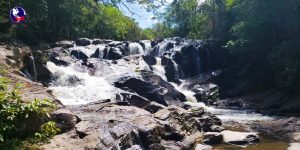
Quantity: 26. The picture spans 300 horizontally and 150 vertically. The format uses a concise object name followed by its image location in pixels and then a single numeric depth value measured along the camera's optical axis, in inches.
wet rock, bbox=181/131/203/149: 314.2
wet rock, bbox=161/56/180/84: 778.6
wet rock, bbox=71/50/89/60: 804.7
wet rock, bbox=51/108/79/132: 211.5
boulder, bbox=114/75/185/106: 548.8
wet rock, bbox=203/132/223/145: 345.1
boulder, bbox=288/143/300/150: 326.7
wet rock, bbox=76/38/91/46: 947.5
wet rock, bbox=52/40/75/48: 876.3
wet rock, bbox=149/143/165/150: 276.0
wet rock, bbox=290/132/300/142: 364.5
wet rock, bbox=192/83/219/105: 702.2
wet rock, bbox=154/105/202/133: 354.8
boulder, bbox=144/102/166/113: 426.2
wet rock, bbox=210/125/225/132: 396.3
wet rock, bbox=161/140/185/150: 289.6
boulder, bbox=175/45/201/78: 847.4
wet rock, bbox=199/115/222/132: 400.5
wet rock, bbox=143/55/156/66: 784.6
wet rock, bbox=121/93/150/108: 472.3
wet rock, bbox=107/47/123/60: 833.7
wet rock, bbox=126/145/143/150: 241.8
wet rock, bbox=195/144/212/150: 319.2
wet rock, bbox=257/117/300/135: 405.7
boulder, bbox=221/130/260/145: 346.1
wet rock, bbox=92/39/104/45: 966.9
